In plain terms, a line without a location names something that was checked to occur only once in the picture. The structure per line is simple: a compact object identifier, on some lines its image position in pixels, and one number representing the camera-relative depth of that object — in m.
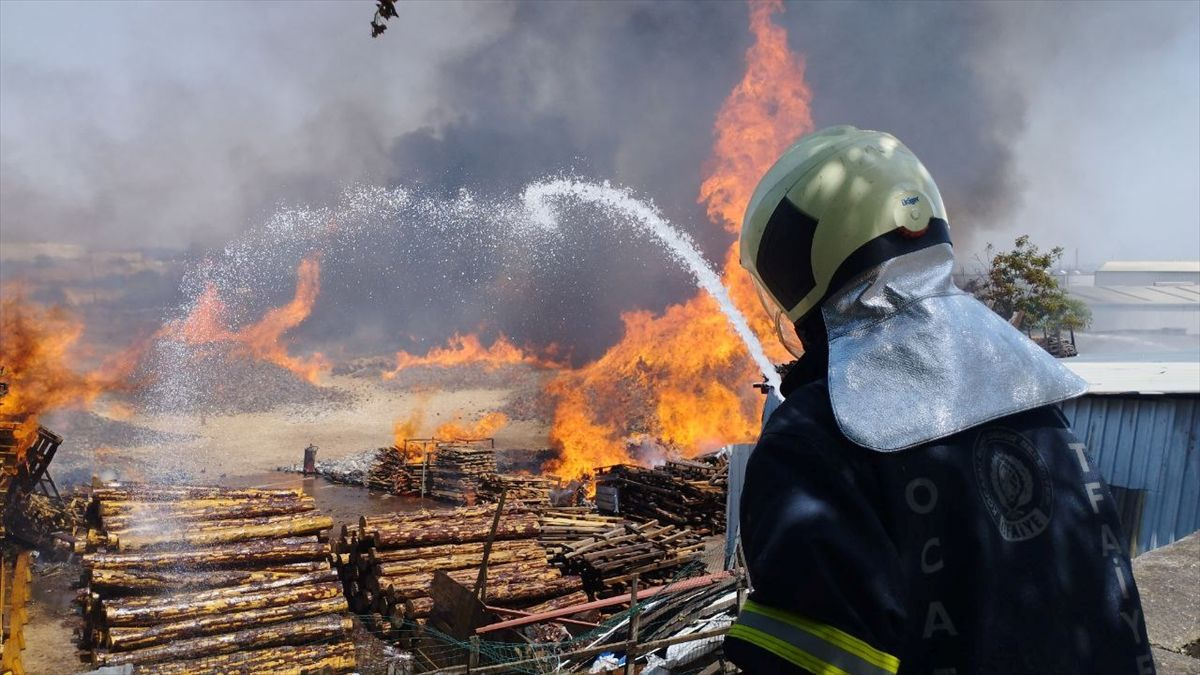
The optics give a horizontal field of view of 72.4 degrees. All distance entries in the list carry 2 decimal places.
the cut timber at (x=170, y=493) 12.81
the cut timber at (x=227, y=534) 11.53
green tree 31.80
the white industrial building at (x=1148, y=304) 53.81
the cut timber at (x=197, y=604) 10.13
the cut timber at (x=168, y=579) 10.72
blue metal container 10.87
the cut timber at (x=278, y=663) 9.69
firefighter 1.31
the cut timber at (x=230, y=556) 10.95
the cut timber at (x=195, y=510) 12.16
